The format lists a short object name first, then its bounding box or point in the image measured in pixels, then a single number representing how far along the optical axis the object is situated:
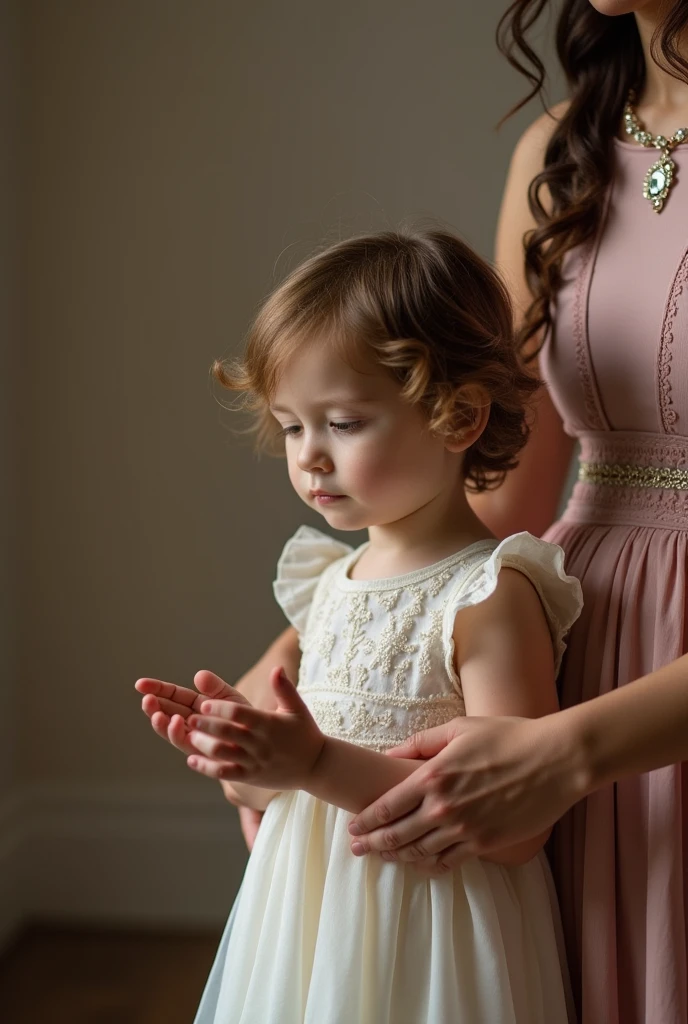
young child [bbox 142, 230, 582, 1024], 1.00
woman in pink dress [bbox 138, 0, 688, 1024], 0.97
